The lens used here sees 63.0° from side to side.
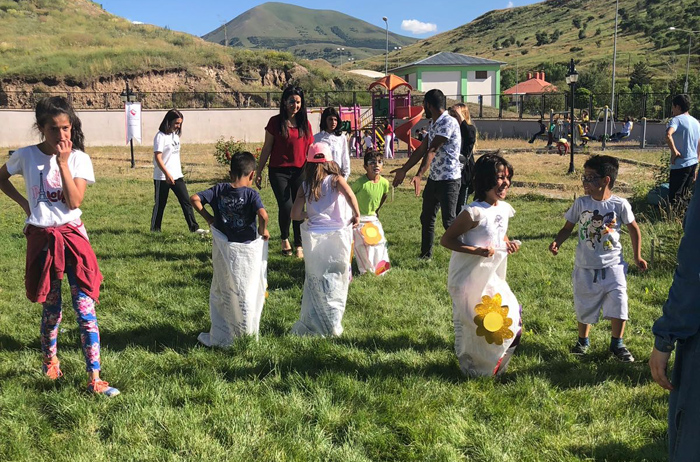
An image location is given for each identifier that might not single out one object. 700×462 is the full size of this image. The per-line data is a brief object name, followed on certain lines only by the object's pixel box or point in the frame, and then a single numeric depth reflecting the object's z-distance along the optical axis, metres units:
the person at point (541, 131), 28.02
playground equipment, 24.25
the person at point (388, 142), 24.05
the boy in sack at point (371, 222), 6.32
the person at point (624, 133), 27.06
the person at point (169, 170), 8.08
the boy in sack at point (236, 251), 4.15
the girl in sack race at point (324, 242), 4.49
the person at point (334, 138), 6.46
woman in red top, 6.57
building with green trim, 56.78
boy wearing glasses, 4.05
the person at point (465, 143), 7.59
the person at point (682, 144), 7.86
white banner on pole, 18.36
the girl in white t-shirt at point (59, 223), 3.32
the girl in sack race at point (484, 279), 3.65
